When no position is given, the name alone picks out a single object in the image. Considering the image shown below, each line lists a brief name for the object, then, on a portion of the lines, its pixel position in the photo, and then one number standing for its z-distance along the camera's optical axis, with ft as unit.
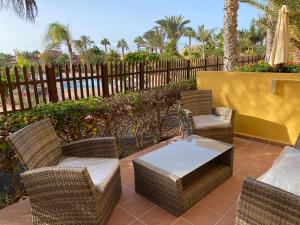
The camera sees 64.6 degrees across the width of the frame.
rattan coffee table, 7.43
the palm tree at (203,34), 95.81
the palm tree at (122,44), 150.30
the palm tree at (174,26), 91.86
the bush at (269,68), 14.93
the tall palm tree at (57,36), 71.87
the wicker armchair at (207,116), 11.83
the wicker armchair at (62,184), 6.19
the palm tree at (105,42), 135.69
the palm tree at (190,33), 96.34
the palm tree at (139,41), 128.16
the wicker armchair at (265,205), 4.92
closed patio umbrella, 13.06
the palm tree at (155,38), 102.57
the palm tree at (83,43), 93.64
